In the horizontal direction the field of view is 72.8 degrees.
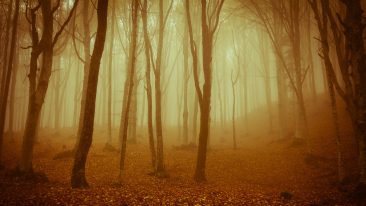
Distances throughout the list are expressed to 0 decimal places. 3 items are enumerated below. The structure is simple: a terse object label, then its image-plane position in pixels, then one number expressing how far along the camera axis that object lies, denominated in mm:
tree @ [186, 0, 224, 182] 10172
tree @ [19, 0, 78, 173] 8875
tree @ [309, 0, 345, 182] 9292
